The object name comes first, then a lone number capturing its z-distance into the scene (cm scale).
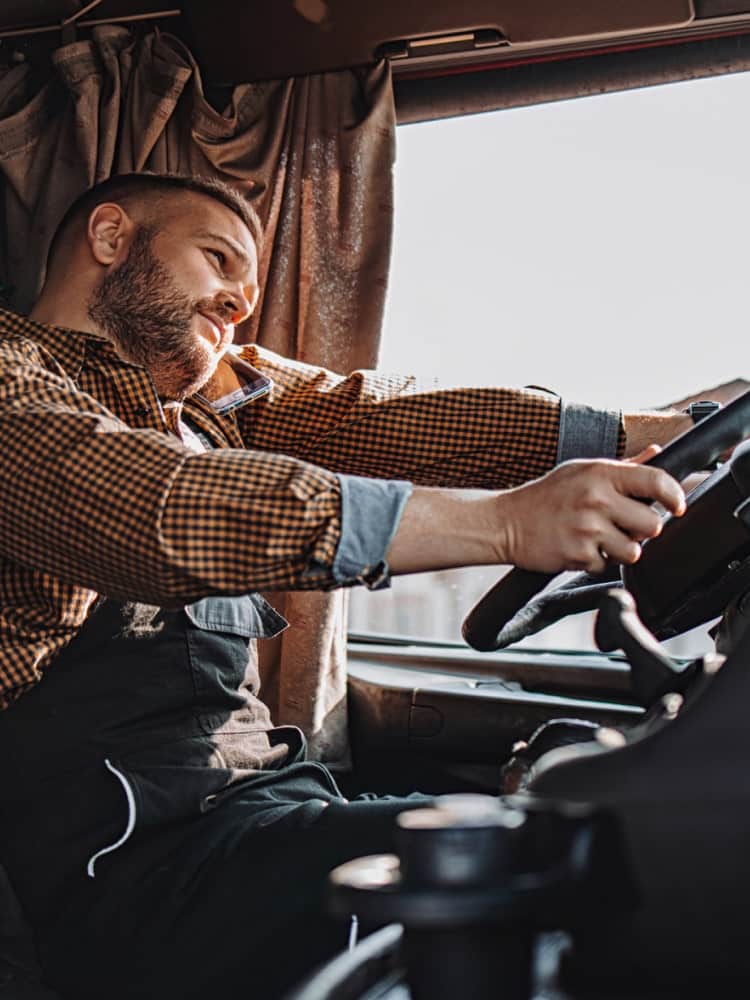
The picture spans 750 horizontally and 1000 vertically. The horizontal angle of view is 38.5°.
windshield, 199
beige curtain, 227
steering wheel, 90
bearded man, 92
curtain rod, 235
